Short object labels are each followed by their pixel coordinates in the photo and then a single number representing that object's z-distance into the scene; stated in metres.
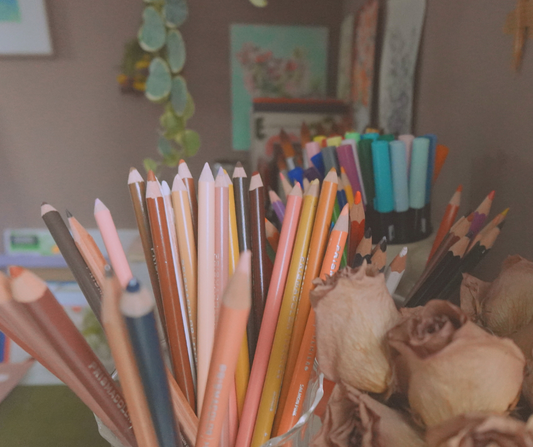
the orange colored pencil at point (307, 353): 0.20
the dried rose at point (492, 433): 0.11
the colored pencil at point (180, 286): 0.22
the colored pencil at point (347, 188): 0.31
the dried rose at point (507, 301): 0.17
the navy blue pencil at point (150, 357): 0.11
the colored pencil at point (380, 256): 0.22
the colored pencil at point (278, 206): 0.30
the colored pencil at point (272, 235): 0.26
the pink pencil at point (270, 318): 0.21
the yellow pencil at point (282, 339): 0.21
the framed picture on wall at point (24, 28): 0.91
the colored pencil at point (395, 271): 0.23
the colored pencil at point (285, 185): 0.30
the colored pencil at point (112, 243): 0.20
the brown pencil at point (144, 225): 0.22
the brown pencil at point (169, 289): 0.21
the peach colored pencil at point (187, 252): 0.21
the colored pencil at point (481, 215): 0.27
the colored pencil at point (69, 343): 0.12
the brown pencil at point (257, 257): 0.23
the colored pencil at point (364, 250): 0.22
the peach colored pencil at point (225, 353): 0.11
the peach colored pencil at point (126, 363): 0.11
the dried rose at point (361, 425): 0.13
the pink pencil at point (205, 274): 0.20
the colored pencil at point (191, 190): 0.23
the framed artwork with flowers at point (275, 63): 0.95
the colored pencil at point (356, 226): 0.24
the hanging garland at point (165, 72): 0.86
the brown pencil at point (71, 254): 0.20
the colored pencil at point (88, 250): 0.21
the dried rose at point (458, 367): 0.12
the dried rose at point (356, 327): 0.14
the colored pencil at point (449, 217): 0.30
